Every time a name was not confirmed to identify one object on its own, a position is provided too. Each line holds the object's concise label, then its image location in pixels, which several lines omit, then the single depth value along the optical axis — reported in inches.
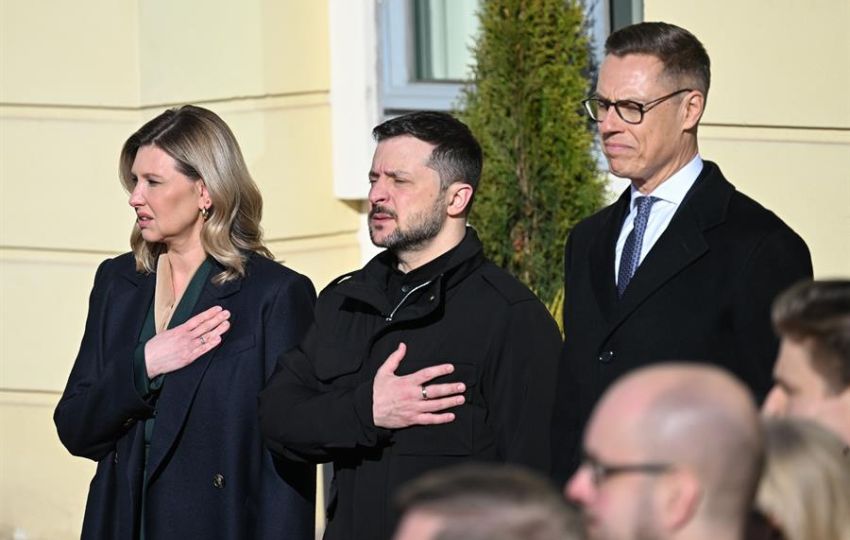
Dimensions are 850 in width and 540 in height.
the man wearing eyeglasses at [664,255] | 313.1
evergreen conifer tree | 525.7
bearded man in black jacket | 335.0
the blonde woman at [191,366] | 378.6
